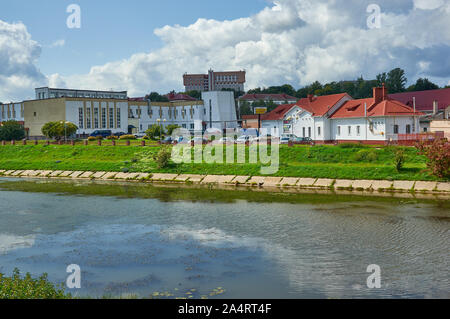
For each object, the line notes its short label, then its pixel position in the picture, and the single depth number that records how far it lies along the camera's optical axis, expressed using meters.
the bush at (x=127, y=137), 63.33
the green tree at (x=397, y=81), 109.62
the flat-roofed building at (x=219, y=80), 183.75
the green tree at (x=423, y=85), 98.25
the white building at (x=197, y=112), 92.00
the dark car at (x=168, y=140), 51.61
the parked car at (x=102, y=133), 73.74
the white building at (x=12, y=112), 90.31
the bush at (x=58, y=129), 59.41
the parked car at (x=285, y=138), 46.65
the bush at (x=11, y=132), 66.44
